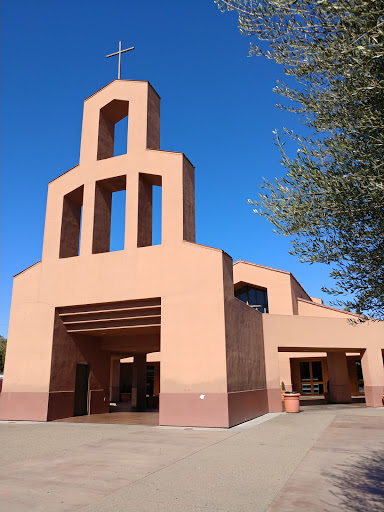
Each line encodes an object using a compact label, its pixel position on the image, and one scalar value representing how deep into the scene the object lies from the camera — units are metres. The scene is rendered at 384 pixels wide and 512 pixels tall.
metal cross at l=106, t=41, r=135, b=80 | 18.33
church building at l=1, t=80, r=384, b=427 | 13.51
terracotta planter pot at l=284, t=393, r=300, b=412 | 17.88
